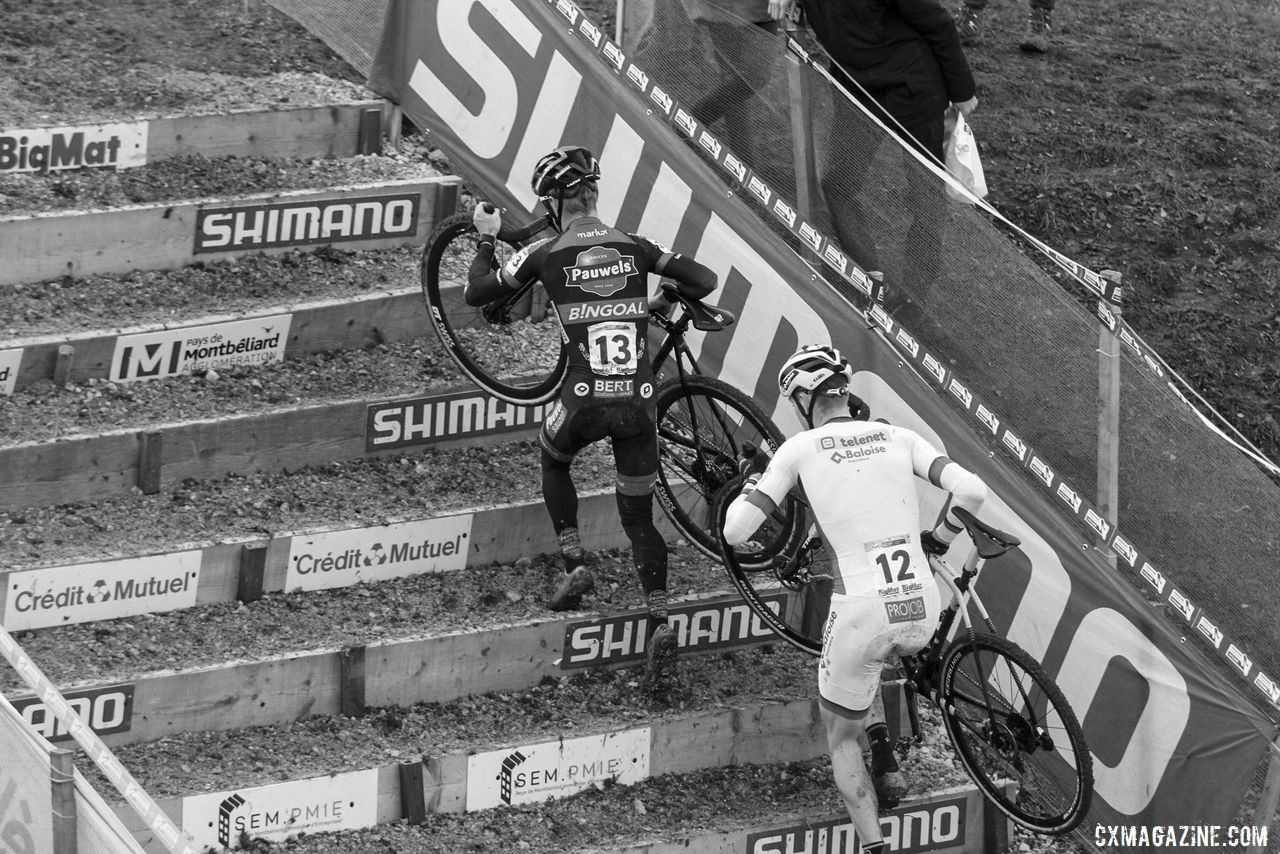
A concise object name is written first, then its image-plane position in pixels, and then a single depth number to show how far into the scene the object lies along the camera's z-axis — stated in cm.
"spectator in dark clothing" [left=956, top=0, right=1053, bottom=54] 2794
